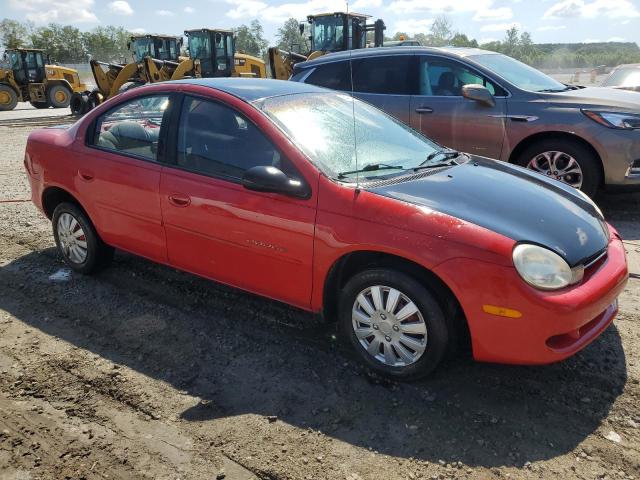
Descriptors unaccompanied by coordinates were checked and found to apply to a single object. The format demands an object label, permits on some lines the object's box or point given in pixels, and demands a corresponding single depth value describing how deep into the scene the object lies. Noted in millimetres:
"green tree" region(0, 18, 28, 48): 80188
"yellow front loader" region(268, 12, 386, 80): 17547
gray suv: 5500
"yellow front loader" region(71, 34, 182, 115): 19203
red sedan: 2695
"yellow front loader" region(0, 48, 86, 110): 22766
